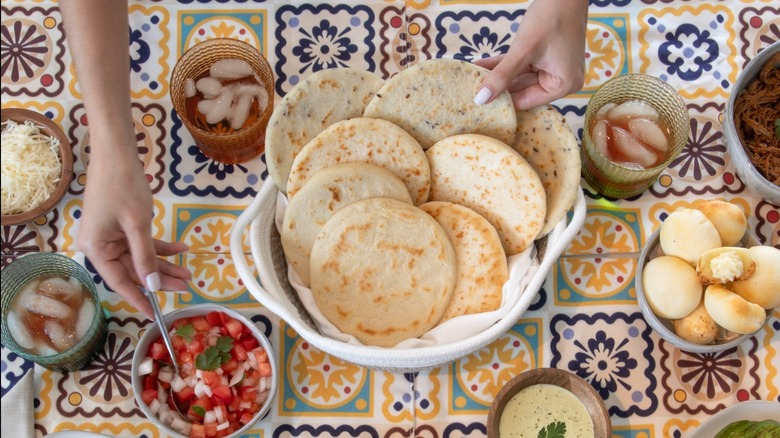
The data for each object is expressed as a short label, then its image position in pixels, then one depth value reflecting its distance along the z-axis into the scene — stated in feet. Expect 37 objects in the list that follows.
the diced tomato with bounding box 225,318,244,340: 5.37
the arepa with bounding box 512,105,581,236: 5.19
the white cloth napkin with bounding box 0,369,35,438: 5.40
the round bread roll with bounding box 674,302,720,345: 5.27
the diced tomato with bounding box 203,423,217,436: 5.22
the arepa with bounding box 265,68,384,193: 5.22
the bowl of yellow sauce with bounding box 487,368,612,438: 5.24
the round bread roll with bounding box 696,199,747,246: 5.38
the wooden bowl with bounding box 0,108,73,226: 5.66
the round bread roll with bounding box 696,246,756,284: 5.08
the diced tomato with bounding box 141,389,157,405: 5.23
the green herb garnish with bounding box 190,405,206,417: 5.23
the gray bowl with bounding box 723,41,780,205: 5.68
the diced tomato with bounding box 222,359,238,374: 5.30
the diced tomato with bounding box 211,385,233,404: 5.24
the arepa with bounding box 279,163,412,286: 5.13
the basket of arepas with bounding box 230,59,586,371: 5.11
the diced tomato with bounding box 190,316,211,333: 5.42
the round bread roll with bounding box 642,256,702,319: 5.23
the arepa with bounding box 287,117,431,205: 5.17
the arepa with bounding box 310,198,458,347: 5.10
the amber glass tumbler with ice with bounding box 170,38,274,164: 5.54
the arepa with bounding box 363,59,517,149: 5.20
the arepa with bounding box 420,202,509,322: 5.18
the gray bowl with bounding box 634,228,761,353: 5.36
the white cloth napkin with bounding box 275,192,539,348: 5.06
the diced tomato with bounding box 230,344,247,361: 5.36
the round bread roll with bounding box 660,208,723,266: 5.28
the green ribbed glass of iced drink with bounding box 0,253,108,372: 5.16
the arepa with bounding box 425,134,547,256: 5.14
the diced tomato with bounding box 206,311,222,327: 5.44
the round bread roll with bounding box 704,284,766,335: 5.08
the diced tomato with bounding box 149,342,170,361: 5.34
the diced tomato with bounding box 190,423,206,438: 5.18
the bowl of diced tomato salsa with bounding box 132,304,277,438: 5.24
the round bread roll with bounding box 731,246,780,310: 5.17
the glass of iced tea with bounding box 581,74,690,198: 5.55
